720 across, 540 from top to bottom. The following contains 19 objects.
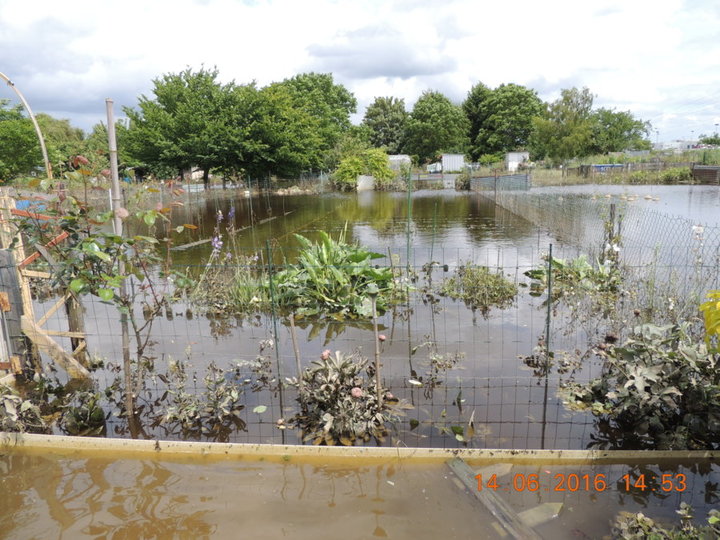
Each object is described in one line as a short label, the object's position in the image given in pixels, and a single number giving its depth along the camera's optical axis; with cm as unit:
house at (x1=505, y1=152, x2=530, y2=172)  4450
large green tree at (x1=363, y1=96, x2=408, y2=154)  5884
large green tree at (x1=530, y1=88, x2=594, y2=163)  3953
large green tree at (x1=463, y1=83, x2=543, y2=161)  5166
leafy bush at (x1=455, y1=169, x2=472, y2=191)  3322
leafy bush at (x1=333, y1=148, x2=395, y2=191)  3378
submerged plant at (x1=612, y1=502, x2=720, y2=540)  247
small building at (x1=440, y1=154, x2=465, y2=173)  4647
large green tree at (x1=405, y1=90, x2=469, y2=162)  5250
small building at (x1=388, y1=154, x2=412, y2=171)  4362
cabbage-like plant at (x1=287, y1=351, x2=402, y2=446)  367
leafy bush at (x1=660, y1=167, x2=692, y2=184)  3030
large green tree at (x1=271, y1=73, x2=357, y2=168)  3578
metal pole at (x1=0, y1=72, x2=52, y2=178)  543
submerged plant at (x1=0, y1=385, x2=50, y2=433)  363
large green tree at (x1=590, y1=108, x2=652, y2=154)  5456
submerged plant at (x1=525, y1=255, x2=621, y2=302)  691
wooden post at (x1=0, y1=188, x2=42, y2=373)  439
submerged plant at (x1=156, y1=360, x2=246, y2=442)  389
